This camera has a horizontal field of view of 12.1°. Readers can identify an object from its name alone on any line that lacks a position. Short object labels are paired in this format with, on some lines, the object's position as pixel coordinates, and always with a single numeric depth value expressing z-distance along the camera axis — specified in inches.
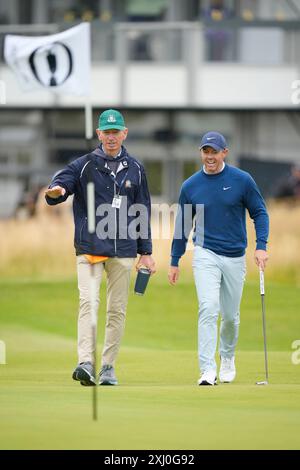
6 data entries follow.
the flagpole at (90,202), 353.7
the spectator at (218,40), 1334.9
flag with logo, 514.6
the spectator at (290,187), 1117.7
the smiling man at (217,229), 430.0
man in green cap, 425.1
